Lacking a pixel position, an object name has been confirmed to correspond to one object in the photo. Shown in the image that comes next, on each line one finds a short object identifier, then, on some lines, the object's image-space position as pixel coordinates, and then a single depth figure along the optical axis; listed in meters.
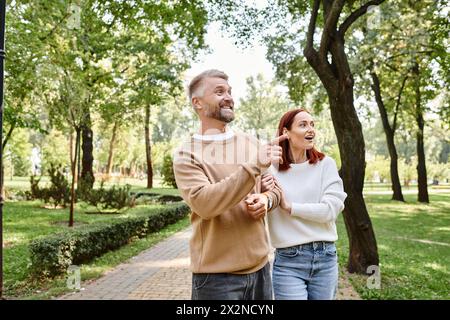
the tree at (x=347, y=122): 6.83
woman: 2.58
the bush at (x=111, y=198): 15.55
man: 2.16
